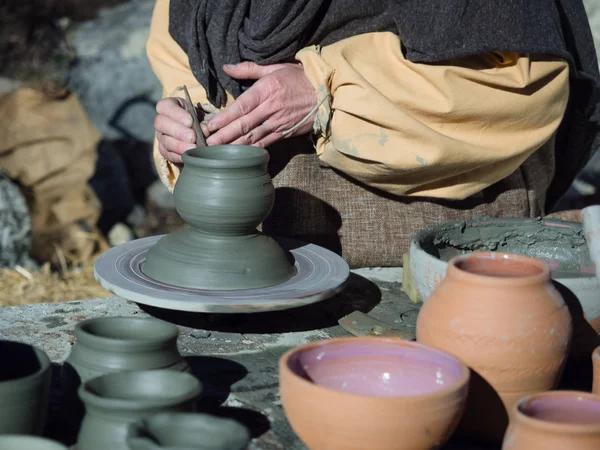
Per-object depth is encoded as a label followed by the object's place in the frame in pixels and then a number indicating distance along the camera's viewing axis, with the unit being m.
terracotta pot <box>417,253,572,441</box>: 1.31
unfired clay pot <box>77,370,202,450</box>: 1.26
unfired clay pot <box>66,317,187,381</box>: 1.34
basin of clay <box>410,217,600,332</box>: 1.65
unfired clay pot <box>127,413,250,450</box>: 1.22
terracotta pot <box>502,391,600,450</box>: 1.23
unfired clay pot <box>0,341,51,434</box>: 1.28
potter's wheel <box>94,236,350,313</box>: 1.55
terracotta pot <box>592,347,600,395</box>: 1.36
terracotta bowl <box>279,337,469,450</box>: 1.24
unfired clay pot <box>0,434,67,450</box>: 1.24
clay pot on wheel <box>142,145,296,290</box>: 1.60
